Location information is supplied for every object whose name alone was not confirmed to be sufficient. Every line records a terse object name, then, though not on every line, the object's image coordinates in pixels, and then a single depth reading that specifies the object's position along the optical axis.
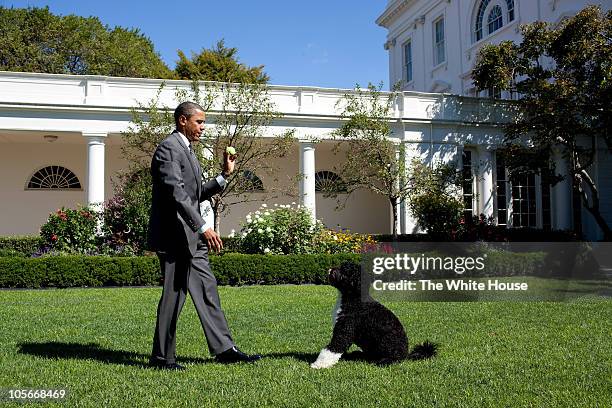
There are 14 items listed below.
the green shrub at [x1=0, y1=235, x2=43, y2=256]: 16.00
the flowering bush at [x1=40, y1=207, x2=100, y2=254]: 14.51
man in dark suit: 4.30
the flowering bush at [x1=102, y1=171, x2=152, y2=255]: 14.47
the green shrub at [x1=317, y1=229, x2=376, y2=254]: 15.09
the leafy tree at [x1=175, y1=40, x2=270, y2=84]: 32.91
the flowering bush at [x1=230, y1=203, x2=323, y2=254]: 14.32
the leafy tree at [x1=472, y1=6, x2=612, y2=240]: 14.87
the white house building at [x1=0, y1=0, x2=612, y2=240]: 17.38
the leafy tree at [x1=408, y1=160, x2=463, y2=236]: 17.38
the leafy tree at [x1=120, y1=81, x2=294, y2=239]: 15.34
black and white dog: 4.35
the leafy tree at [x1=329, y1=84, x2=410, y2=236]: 17.00
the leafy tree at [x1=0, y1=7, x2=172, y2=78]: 32.09
